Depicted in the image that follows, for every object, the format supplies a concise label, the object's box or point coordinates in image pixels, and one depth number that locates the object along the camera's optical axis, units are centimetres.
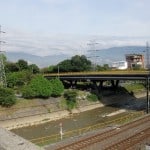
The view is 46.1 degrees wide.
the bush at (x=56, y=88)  3878
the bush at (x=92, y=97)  4272
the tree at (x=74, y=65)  6215
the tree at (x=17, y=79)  4576
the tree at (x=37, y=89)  3663
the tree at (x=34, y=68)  6387
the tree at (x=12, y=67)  5995
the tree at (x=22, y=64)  6198
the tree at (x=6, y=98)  3286
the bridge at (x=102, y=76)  4072
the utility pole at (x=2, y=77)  4095
